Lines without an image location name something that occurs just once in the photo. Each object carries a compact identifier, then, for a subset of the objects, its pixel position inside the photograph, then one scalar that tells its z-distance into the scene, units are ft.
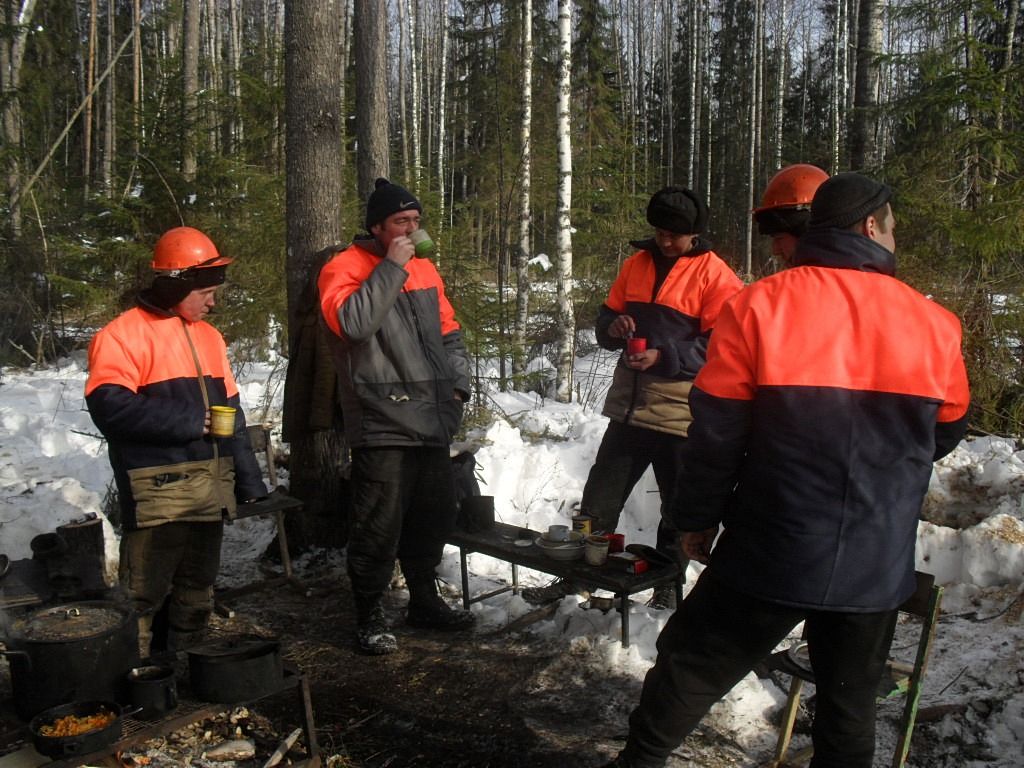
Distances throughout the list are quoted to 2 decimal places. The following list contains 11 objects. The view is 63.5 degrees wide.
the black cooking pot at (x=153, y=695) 9.12
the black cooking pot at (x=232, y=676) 9.47
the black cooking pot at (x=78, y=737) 8.18
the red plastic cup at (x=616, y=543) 13.65
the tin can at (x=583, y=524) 14.02
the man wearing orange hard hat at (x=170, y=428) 10.88
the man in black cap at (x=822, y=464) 7.04
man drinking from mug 12.41
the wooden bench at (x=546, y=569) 12.39
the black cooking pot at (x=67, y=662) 9.33
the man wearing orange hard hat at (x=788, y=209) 10.56
